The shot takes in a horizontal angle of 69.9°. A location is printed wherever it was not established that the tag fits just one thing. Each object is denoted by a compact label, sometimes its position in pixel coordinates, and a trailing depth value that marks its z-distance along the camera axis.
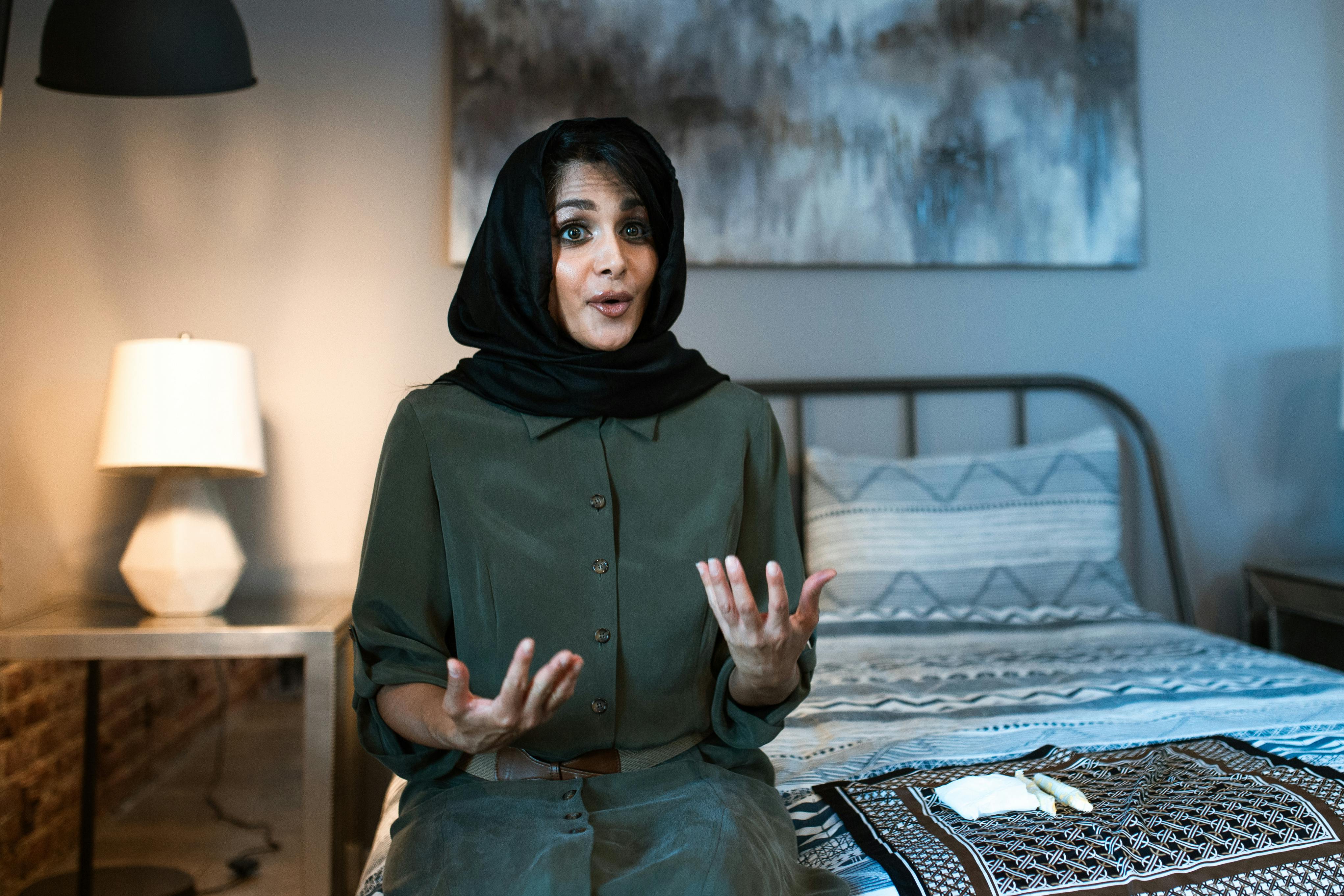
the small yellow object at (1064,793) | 1.09
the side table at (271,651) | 1.81
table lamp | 1.90
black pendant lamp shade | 1.55
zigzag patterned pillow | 2.24
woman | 0.91
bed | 1.37
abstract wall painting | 2.46
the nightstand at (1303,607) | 2.32
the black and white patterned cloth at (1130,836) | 0.98
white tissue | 1.09
